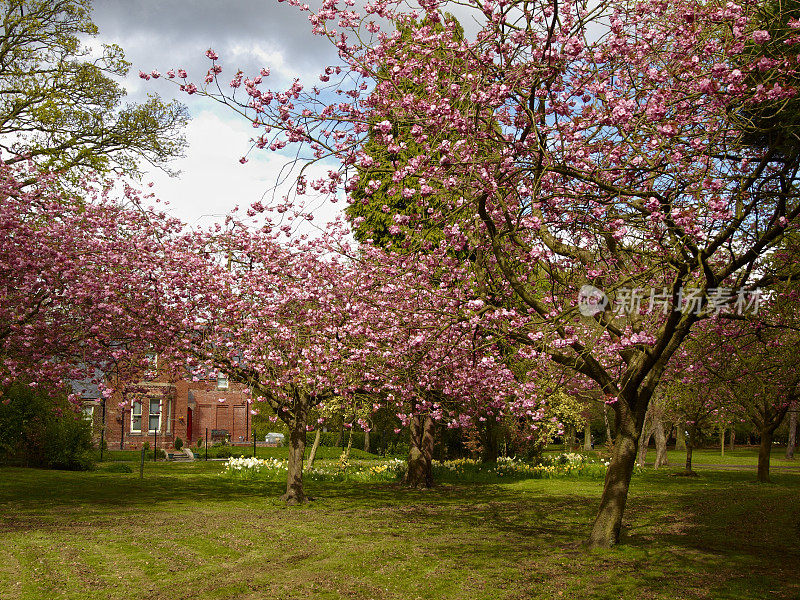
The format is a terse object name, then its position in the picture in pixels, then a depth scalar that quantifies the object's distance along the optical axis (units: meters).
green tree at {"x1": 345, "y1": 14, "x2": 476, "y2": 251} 8.49
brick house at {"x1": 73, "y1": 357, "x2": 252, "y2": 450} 41.94
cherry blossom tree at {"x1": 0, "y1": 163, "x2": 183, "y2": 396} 13.39
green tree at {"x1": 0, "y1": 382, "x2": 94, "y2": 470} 25.58
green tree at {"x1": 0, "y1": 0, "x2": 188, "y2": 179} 18.81
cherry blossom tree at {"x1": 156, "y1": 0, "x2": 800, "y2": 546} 7.70
